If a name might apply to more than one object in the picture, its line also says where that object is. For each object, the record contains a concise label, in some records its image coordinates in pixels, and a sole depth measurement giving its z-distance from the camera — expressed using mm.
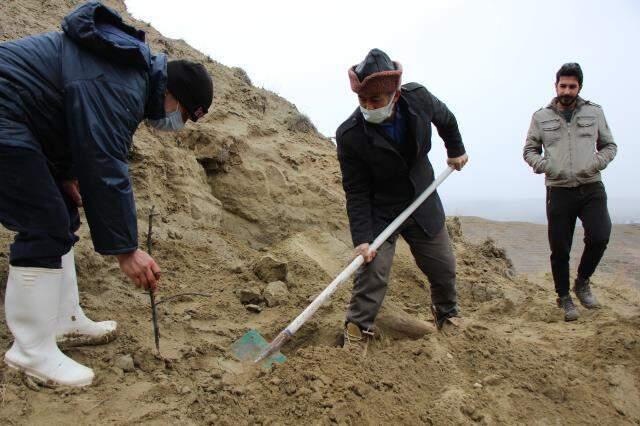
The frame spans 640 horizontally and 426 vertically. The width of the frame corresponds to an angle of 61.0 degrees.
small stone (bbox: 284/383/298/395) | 2588
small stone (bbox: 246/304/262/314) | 3963
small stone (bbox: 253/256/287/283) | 4410
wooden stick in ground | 2807
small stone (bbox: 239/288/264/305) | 4050
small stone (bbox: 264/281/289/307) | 4082
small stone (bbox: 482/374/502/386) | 3000
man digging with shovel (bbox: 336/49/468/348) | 3148
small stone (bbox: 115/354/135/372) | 2721
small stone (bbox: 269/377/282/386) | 2666
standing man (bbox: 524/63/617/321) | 4125
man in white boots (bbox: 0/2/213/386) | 2150
